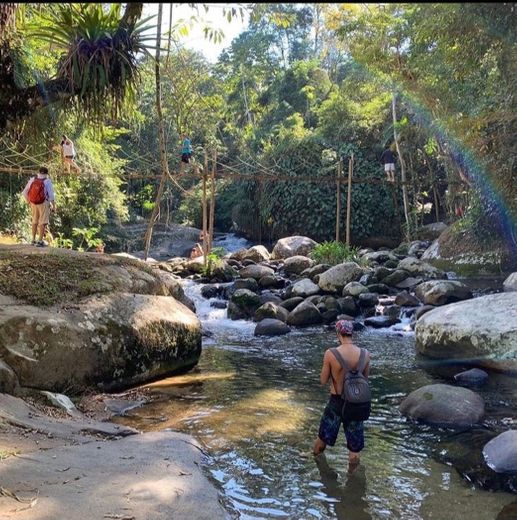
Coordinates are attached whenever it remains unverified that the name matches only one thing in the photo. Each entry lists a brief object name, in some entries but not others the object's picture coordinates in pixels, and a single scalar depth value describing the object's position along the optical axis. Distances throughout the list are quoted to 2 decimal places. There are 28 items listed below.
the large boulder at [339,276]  14.34
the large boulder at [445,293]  12.27
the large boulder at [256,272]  16.30
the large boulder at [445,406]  6.20
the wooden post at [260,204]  25.45
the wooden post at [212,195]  16.72
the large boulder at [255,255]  19.80
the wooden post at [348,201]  18.90
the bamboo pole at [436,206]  23.08
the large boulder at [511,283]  12.18
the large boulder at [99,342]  6.20
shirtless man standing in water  5.03
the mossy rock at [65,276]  6.91
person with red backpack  9.62
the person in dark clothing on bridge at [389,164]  20.42
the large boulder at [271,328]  11.76
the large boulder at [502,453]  4.93
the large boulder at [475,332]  8.17
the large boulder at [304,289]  14.16
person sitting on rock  20.08
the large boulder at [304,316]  12.58
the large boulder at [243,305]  13.51
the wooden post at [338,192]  19.45
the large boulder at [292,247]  20.53
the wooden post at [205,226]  16.92
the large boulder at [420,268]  15.06
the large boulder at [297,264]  17.41
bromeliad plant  6.01
